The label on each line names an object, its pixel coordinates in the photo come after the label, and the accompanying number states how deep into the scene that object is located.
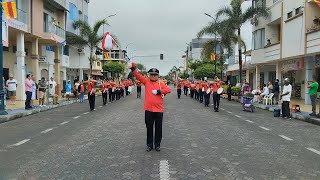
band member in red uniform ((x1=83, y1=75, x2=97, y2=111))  13.08
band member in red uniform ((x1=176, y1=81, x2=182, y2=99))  23.09
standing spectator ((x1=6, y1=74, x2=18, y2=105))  14.58
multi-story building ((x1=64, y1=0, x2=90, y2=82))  28.04
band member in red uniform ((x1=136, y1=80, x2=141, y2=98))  22.62
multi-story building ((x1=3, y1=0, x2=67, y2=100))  17.59
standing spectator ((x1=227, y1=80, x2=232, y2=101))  21.66
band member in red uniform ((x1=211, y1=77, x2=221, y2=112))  12.90
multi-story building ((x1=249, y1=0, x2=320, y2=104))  15.84
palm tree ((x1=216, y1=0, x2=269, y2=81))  22.31
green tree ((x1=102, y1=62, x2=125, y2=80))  59.40
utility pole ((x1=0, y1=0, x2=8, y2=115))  11.09
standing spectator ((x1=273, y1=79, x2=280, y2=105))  17.24
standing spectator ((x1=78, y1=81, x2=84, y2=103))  18.71
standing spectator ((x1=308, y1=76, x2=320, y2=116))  11.00
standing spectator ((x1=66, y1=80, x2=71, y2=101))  19.85
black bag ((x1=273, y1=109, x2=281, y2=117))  11.77
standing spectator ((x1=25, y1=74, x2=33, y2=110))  12.86
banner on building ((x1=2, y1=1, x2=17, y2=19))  11.93
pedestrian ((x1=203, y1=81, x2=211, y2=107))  15.22
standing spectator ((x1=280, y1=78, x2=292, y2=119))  11.16
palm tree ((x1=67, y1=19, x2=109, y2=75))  27.39
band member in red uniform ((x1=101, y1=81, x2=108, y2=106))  16.49
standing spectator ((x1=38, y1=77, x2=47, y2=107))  14.40
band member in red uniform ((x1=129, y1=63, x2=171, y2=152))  5.46
